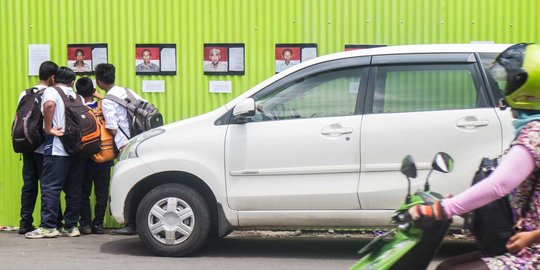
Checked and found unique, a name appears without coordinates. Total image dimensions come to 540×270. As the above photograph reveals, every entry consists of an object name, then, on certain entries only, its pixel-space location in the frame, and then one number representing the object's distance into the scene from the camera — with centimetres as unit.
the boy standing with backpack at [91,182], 1431
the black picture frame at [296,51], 1436
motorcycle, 472
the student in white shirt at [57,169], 1339
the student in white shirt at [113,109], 1393
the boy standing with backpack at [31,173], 1399
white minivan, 1078
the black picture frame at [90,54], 1473
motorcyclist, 461
